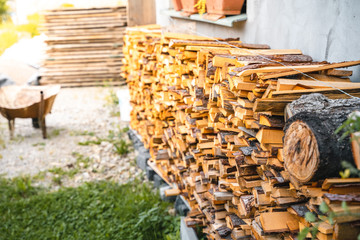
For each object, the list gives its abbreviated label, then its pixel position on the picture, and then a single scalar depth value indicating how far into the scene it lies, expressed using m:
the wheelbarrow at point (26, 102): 6.65
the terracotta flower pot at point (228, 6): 3.61
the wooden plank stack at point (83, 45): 10.62
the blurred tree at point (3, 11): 21.49
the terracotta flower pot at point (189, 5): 4.54
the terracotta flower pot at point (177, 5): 5.27
